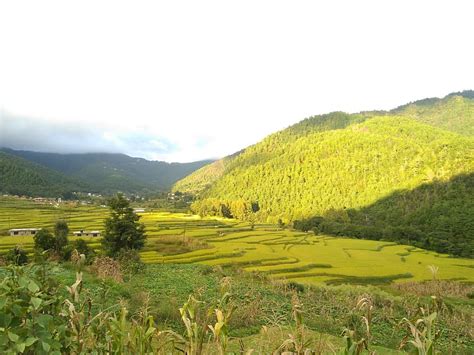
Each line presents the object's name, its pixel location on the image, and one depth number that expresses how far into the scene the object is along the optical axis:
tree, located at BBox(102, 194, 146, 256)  32.03
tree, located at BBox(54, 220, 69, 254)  29.40
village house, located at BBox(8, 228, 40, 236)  45.01
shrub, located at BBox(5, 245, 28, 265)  22.75
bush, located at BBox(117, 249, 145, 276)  18.91
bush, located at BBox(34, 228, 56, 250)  28.78
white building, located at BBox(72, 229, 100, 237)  48.11
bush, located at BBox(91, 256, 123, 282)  15.80
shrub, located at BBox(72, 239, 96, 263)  27.28
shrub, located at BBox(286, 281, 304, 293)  18.71
